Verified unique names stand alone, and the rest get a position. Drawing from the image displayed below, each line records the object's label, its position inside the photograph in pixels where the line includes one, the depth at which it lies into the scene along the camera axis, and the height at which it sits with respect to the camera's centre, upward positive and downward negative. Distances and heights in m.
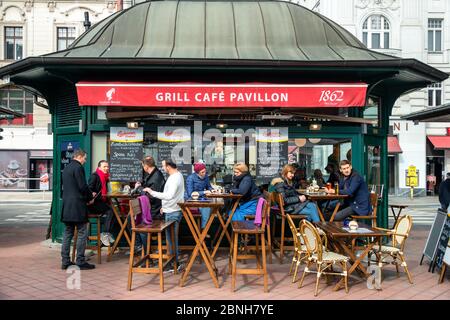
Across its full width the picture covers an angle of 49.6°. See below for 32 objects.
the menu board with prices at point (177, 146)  9.03 +0.37
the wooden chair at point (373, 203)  8.50 -0.65
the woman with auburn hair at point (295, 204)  8.10 -0.63
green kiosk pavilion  8.20 +1.55
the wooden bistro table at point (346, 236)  5.95 -0.85
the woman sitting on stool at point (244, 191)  7.85 -0.41
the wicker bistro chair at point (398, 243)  6.62 -1.08
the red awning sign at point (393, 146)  25.86 +1.09
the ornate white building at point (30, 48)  28.92 +7.10
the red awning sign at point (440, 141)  25.97 +1.37
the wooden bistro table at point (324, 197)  7.94 -0.51
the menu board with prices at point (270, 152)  9.08 +0.27
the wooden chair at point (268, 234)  7.52 -1.06
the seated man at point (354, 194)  7.82 -0.45
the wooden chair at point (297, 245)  6.46 -1.06
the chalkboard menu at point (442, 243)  6.93 -1.11
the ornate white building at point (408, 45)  26.47 +6.64
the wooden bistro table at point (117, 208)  7.82 -0.71
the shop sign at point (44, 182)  28.16 -0.94
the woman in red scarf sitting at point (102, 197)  8.00 -0.53
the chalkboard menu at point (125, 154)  8.96 +0.22
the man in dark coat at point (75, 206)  7.14 -0.59
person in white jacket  6.84 -0.41
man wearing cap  8.18 -0.27
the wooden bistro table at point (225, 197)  7.52 -0.49
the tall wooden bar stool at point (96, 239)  7.71 -1.24
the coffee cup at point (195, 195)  7.26 -0.44
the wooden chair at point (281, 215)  8.01 -0.82
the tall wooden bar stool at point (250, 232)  6.06 -0.82
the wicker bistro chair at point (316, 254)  6.01 -1.12
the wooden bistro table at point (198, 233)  6.32 -0.86
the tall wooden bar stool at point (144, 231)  6.11 -0.82
